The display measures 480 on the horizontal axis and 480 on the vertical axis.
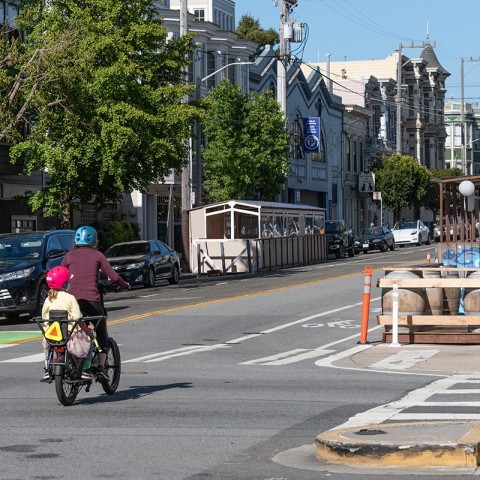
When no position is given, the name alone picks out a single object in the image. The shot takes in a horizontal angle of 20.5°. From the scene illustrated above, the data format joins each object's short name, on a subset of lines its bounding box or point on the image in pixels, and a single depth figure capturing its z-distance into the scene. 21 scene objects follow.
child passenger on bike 13.77
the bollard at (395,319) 21.00
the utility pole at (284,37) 62.88
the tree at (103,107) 38.69
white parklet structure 51.41
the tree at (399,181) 96.00
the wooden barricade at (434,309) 21.22
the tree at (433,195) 101.38
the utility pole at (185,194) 47.69
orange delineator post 21.59
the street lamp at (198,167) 52.31
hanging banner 80.56
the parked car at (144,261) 40.59
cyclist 14.23
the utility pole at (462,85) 111.19
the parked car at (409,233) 82.06
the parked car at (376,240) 73.88
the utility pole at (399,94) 92.94
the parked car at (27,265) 26.94
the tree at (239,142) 60.81
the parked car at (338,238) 67.62
